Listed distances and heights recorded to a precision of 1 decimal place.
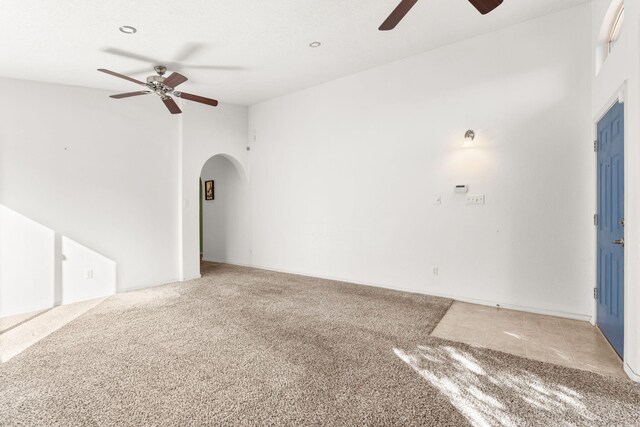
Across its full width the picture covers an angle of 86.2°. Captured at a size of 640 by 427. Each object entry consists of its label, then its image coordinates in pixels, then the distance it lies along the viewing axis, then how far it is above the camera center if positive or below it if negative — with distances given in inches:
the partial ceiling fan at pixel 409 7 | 83.6 +51.5
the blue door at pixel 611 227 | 103.7 -5.9
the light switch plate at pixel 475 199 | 160.2 +4.8
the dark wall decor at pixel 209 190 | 286.2 +16.6
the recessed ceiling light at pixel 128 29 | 130.8 +70.2
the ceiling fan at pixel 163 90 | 157.2 +56.8
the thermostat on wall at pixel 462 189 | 163.3 +9.8
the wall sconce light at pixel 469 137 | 159.8 +33.8
